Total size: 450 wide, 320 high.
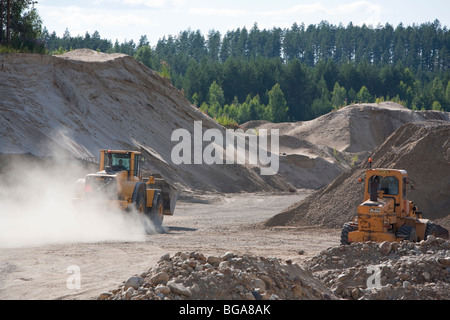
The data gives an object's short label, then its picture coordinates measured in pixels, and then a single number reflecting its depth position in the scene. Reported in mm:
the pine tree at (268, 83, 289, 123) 179500
